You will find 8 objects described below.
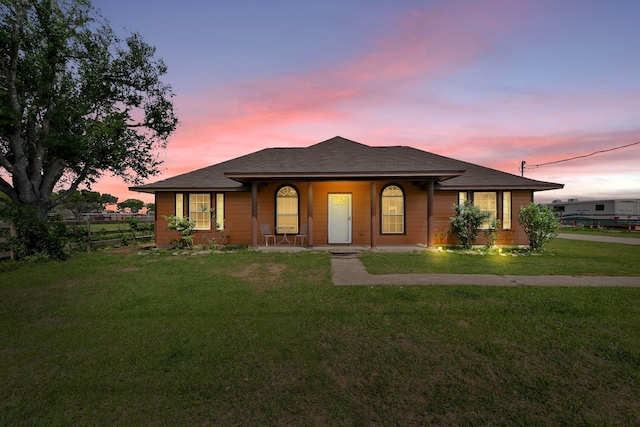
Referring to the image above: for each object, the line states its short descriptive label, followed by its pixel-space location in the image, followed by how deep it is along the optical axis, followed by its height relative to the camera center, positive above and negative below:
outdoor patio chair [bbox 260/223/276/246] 12.08 -0.85
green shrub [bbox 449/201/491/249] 11.17 -0.36
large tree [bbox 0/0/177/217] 12.01 +5.99
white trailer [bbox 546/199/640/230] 25.83 +0.07
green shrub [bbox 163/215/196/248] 11.67 -0.48
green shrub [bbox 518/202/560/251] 10.48 -0.40
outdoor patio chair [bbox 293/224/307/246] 12.27 -0.91
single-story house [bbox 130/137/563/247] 12.59 +0.48
